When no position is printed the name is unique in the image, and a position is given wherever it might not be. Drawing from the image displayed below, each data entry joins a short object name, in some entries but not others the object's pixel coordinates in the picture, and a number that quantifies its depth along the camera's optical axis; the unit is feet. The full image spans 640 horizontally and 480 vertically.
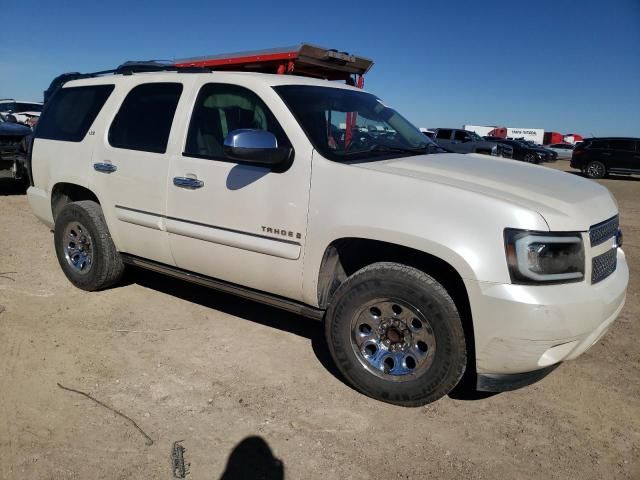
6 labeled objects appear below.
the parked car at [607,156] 63.93
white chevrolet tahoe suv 8.52
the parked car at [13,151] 29.63
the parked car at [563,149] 124.69
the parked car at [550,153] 96.17
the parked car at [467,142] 77.45
